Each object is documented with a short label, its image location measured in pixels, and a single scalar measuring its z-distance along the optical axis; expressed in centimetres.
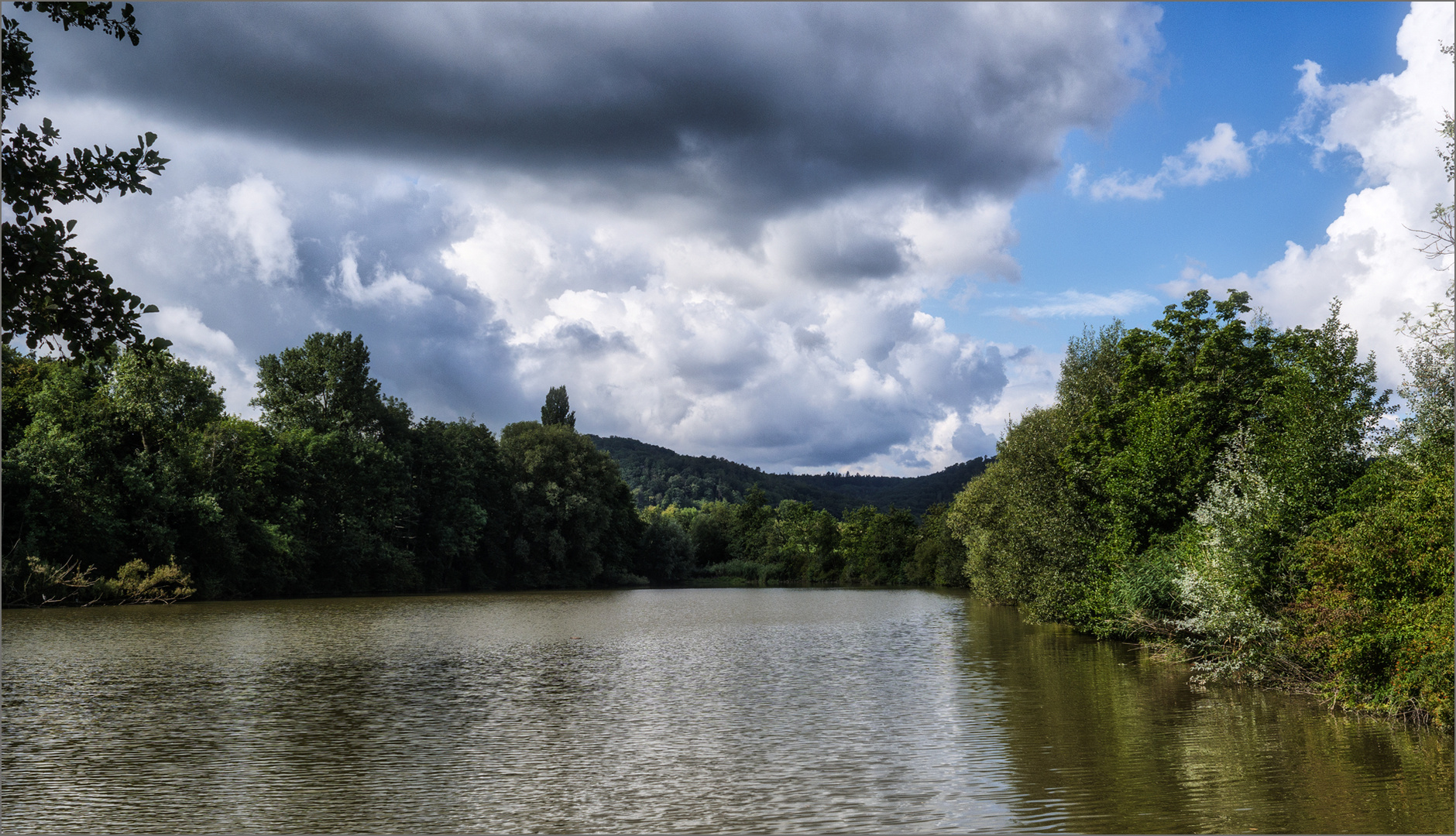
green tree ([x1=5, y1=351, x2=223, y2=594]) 5269
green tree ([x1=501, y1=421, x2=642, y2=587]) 9862
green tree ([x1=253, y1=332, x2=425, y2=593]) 7462
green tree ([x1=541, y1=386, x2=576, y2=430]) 12081
